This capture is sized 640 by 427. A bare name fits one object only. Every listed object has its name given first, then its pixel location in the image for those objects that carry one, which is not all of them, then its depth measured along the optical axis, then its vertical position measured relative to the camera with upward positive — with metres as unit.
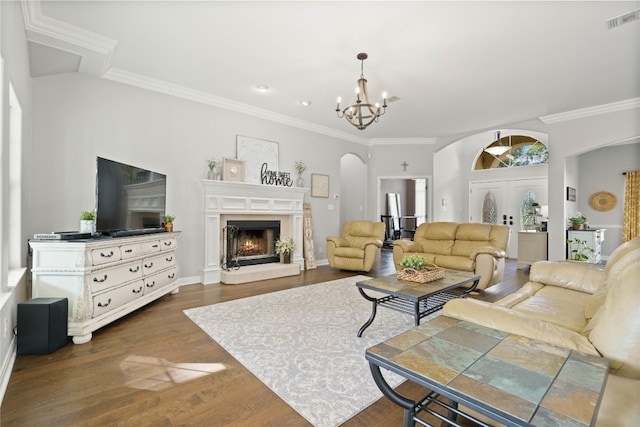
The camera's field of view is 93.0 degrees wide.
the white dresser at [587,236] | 5.88 -0.38
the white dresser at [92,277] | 2.54 -0.57
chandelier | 3.35 +1.22
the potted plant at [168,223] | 4.00 -0.12
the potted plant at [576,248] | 5.61 -0.59
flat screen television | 3.03 +0.16
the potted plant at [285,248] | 5.61 -0.62
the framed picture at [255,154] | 5.27 +1.08
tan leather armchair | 5.51 -0.58
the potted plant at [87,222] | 2.86 -0.08
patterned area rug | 1.86 -1.10
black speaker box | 2.33 -0.87
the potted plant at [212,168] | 4.76 +0.74
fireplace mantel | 4.72 +0.11
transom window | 7.52 +1.63
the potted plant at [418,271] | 2.94 -0.55
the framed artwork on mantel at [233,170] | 4.94 +0.74
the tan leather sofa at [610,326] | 1.09 -0.49
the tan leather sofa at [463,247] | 4.19 -0.49
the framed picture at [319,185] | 6.47 +0.65
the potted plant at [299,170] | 6.07 +0.90
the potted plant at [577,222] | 5.95 -0.11
